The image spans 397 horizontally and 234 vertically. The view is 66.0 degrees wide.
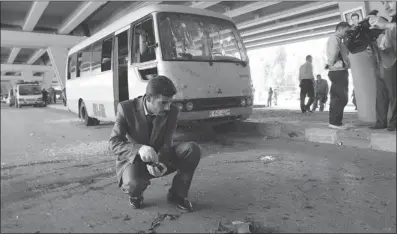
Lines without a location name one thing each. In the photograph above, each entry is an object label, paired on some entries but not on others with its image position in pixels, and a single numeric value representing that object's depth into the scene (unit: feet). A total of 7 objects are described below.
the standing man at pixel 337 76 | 15.24
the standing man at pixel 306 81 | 28.91
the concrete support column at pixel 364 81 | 15.25
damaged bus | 16.55
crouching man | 6.61
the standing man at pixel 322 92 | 38.75
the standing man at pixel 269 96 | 67.41
